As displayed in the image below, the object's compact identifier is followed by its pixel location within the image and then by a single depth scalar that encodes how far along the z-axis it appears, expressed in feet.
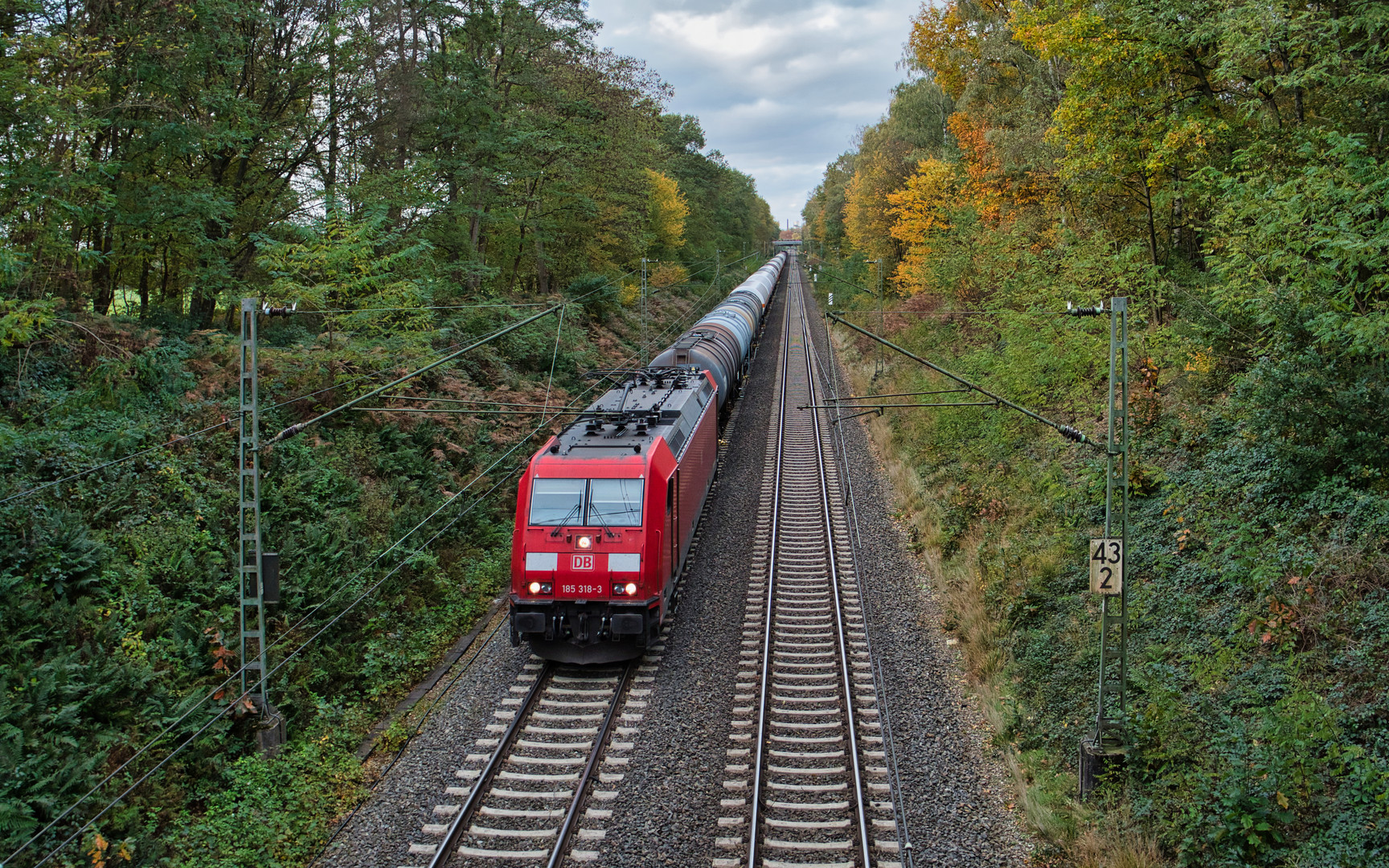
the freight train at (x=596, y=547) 38.40
